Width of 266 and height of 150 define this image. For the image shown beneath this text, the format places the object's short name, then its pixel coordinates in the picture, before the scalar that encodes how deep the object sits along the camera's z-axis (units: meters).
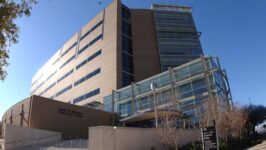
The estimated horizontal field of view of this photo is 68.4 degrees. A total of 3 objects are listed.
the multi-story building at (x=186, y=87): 25.35
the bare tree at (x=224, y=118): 15.87
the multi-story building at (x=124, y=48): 40.10
